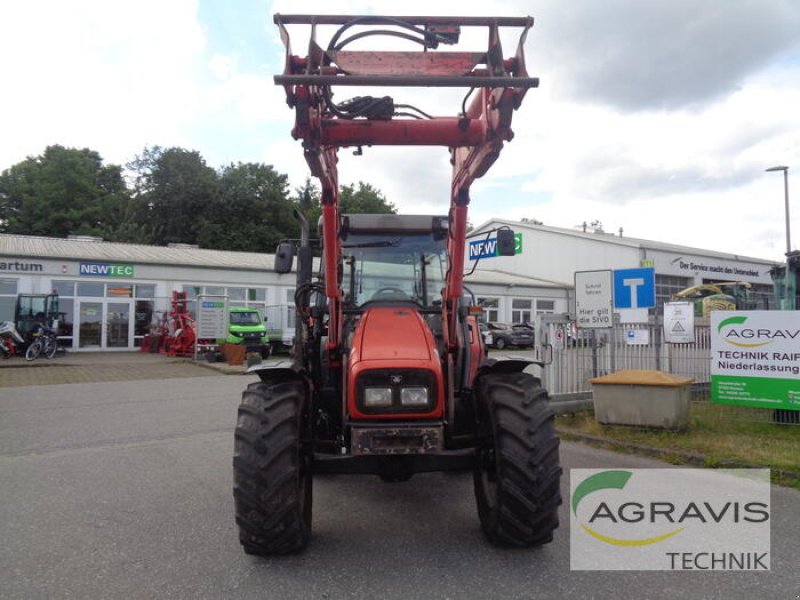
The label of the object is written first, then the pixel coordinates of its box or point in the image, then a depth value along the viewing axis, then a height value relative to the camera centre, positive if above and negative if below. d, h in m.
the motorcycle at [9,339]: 21.52 -0.57
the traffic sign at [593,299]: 9.15 +0.43
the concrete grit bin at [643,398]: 7.55 -0.97
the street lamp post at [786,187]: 26.73 +6.41
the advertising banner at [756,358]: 7.57 -0.43
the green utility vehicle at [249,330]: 22.59 -0.22
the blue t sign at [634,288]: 9.16 +0.60
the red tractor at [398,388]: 3.67 -0.44
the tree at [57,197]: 45.50 +10.25
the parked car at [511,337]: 28.66 -0.57
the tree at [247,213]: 45.94 +9.04
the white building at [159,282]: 24.69 +2.11
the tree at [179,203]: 46.06 +9.60
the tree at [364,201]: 53.03 +11.75
